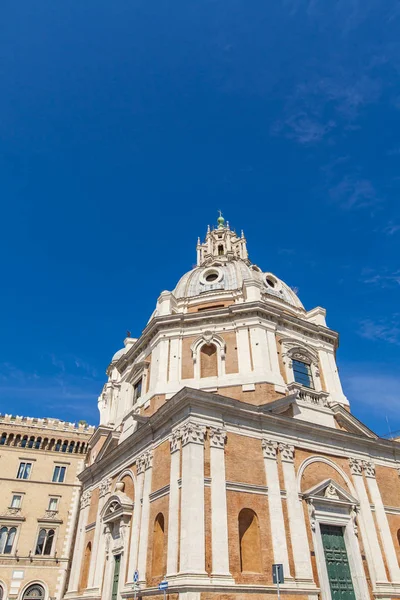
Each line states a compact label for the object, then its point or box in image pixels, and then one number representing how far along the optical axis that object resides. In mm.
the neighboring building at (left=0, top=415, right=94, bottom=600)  32812
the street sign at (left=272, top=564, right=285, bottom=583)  13975
